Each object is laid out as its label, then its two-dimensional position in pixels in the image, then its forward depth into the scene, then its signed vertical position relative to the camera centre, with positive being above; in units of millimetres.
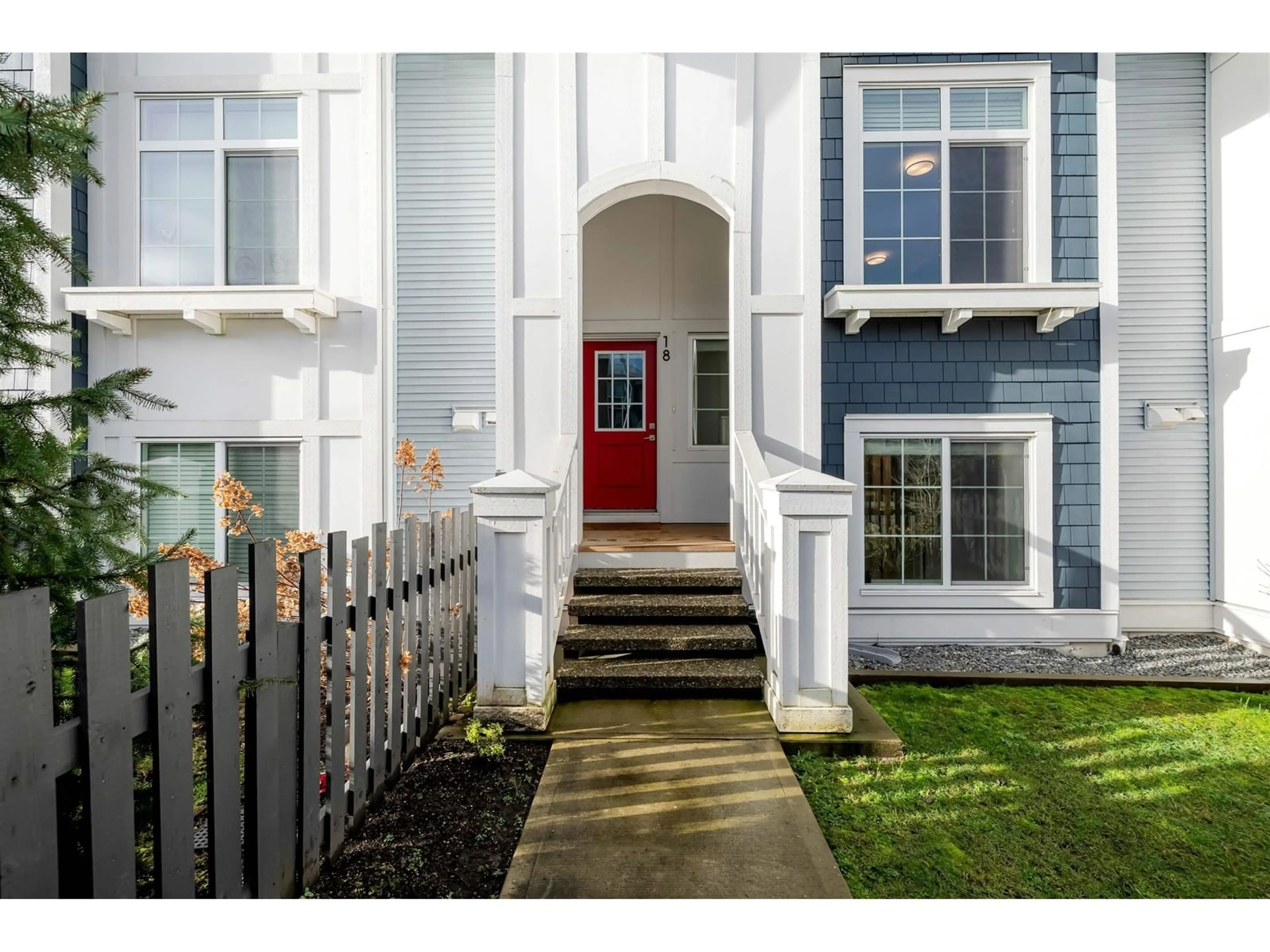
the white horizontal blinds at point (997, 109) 5543 +3063
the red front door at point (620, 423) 7078 +540
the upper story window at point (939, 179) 5523 +2485
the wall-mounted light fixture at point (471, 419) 6094 +504
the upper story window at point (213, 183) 5871 +2611
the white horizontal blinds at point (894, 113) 5566 +3043
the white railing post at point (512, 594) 3424 -630
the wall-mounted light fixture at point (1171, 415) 5848 +513
